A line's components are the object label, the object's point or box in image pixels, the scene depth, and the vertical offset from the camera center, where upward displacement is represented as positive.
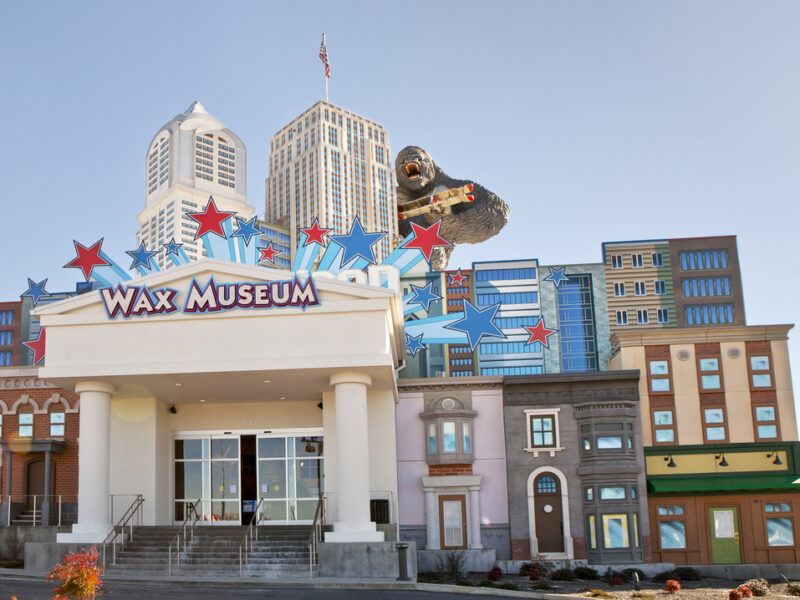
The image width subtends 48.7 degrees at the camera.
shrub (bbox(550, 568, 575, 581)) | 29.16 -3.83
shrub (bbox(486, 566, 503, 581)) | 28.27 -3.60
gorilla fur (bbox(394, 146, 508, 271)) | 49.00 +14.49
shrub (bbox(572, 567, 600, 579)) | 29.39 -3.82
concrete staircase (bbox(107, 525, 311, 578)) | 25.25 -2.45
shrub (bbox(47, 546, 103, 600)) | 16.27 -1.88
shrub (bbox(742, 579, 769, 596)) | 22.95 -3.53
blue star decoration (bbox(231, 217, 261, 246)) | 32.00 +8.59
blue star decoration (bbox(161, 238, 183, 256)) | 32.50 +8.16
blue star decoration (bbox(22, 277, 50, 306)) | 35.75 +7.55
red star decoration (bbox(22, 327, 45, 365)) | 31.24 +4.58
